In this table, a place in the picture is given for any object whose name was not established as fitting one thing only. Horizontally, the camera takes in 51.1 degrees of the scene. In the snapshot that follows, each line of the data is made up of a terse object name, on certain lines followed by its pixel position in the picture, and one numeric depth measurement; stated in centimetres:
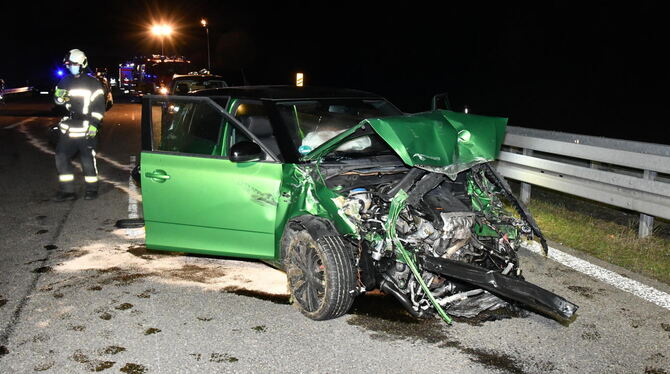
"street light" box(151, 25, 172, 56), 6164
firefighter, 877
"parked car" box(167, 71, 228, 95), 2169
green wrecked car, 433
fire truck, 2866
